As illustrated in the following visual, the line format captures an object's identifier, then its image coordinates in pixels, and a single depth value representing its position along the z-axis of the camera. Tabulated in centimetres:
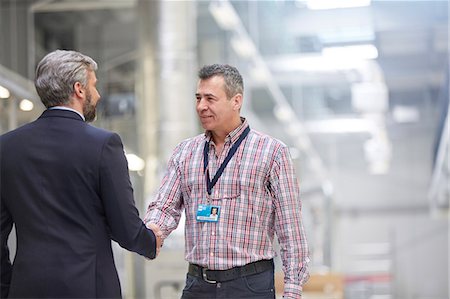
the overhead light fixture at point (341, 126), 1948
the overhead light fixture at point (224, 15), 1218
